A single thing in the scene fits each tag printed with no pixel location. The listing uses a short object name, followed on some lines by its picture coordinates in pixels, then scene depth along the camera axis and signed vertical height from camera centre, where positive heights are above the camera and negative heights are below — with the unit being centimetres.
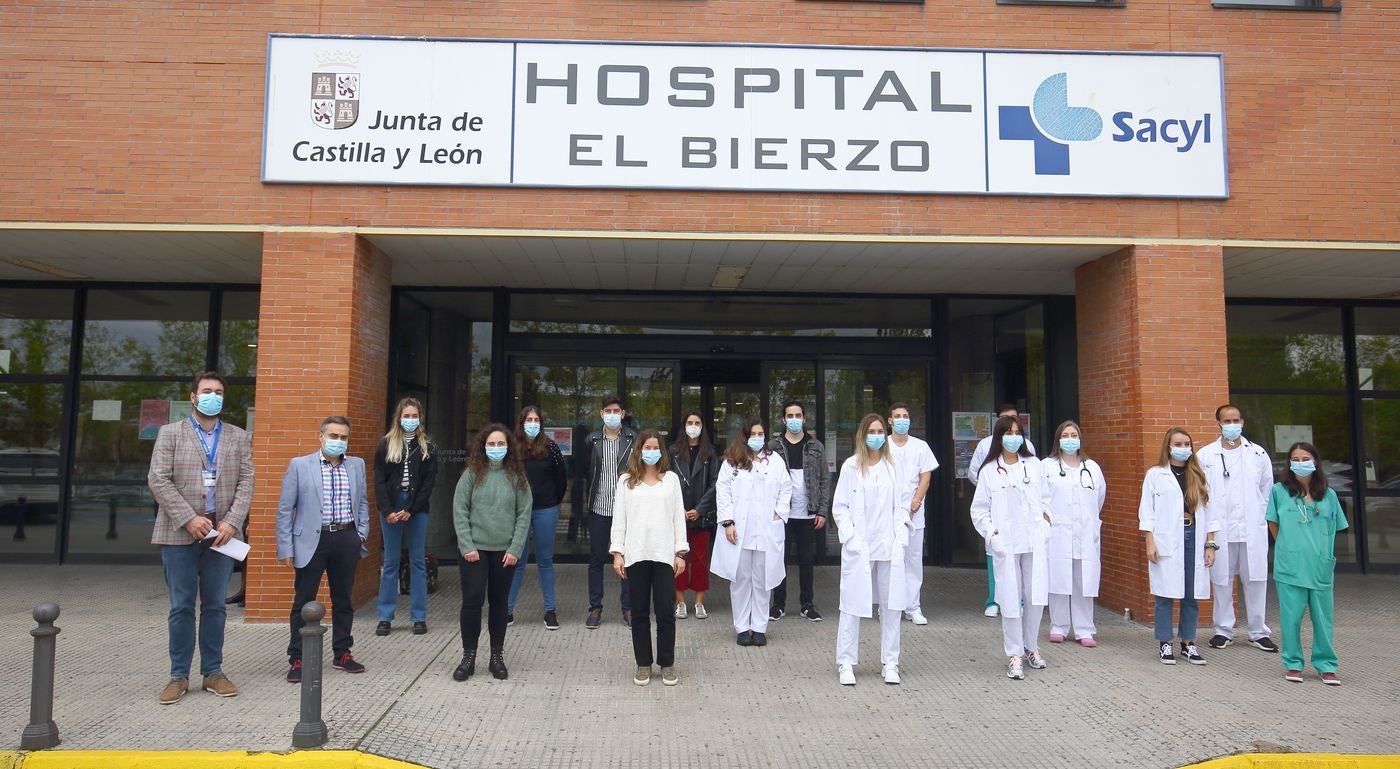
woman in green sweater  600 -71
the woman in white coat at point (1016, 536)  626 -76
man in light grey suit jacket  589 -66
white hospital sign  792 +313
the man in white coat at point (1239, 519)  721 -69
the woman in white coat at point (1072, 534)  715 -83
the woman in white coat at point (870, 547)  608 -81
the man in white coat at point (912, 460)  700 -19
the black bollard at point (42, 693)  461 -148
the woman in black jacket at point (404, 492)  721 -51
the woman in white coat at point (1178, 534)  666 -77
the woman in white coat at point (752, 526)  722 -80
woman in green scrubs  614 -83
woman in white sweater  593 -82
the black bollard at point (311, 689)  463 -145
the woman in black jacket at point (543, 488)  748 -48
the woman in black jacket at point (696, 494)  790 -55
